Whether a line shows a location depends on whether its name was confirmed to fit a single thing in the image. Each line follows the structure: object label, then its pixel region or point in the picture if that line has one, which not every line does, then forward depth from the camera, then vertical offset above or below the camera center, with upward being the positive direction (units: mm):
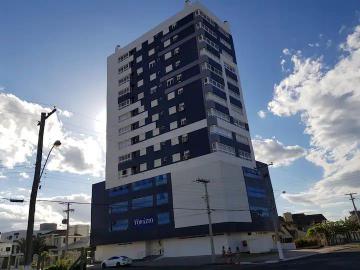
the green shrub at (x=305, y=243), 64188 +1450
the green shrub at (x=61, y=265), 31359 +653
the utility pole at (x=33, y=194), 19203 +4642
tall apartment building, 57812 +19996
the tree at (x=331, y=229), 74375 +4253
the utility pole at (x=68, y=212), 60141 +10403
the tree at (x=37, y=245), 78462 +6561
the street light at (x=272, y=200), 69500 +10740
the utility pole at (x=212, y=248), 40709 +992
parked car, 47188 +801
